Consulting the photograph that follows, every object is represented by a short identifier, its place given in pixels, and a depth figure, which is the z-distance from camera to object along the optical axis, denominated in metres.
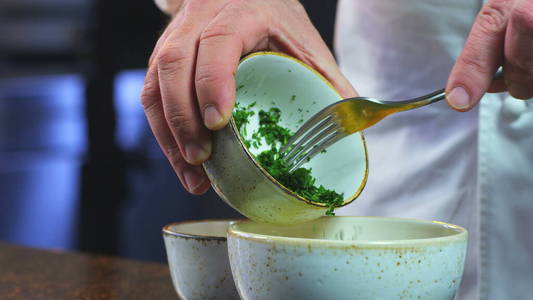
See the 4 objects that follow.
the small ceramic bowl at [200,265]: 0.78
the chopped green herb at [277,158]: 0.79
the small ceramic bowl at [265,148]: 0.70
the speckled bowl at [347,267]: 0.59
